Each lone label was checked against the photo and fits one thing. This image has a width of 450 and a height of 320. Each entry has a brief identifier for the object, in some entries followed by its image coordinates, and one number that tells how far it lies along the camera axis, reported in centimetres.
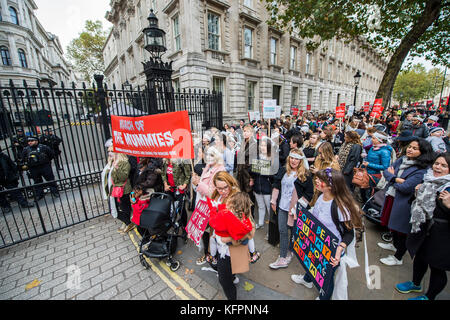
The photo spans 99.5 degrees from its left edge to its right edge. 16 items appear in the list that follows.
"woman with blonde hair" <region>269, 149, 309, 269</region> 307
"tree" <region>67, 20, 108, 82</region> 4106
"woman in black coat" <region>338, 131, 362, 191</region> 466
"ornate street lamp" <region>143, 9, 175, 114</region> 559
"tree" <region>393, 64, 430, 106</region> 5362
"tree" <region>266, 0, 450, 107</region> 909
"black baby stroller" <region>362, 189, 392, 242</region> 384
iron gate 414
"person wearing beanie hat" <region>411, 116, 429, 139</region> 652
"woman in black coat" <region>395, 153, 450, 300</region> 227
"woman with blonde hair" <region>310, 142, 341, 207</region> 353
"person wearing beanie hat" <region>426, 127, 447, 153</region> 519
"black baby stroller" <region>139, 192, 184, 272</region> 317
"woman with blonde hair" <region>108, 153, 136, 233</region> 424
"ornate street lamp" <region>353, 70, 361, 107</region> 1439
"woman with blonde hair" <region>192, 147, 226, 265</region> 337
